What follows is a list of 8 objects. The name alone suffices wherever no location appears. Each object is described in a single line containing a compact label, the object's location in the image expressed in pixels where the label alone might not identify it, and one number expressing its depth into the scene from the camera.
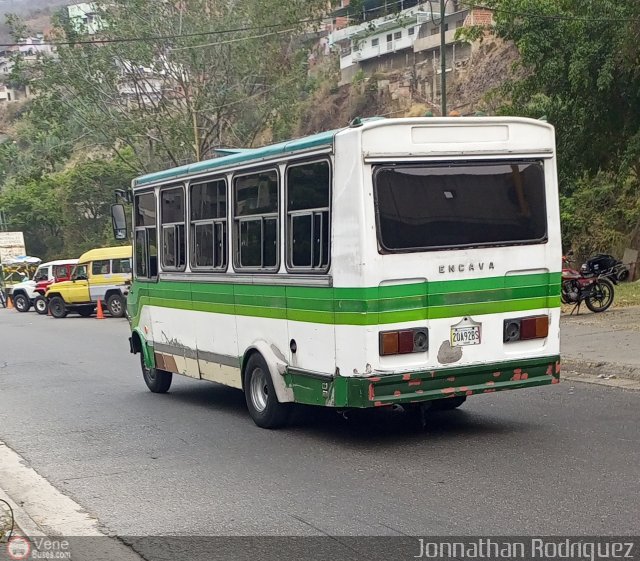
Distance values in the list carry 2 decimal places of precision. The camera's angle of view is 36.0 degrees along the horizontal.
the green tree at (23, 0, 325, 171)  40.88
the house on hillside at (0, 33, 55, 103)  43.62
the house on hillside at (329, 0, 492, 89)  66.94
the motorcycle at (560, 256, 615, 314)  18.84
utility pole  25.67
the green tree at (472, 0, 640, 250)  18.83
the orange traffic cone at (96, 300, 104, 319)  31.53
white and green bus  8.29
